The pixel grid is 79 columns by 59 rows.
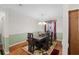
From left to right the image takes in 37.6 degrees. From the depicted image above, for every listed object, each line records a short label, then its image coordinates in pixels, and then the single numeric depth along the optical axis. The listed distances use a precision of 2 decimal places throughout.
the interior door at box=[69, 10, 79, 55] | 1.35
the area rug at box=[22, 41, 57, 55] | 1.37
